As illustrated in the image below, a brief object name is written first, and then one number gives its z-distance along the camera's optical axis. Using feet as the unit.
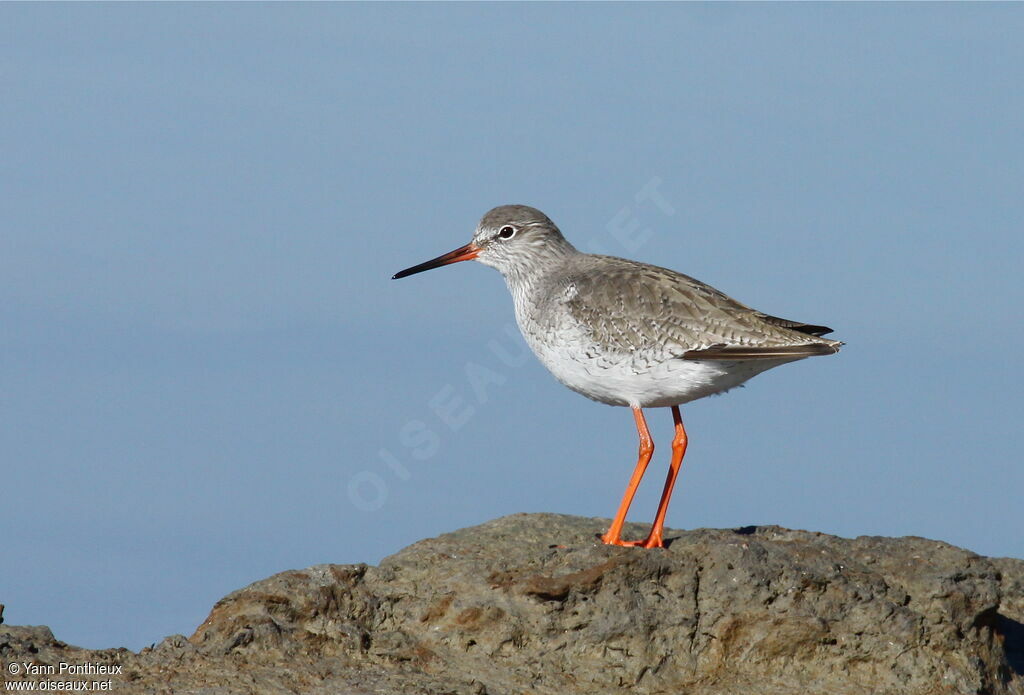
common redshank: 40.91
